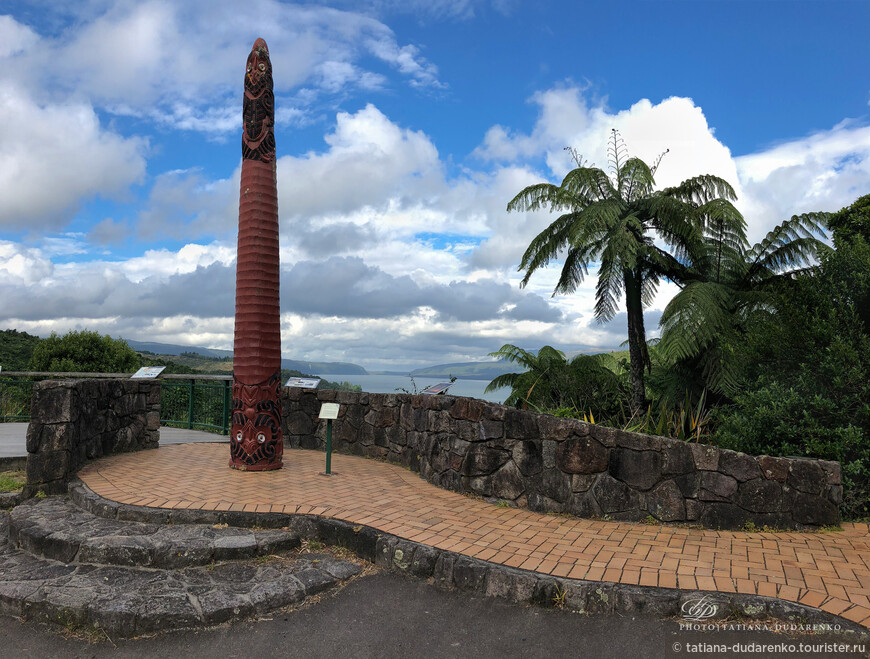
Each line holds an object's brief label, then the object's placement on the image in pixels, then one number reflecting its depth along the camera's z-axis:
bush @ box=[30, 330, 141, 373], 16.00
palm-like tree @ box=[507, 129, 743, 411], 11.67
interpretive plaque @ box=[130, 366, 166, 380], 8.62
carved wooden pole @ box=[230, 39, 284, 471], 7.51
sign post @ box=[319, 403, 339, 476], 7.11
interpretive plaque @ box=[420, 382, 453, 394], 7.15
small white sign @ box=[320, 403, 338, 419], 7.29
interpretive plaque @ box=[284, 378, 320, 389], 8.69
